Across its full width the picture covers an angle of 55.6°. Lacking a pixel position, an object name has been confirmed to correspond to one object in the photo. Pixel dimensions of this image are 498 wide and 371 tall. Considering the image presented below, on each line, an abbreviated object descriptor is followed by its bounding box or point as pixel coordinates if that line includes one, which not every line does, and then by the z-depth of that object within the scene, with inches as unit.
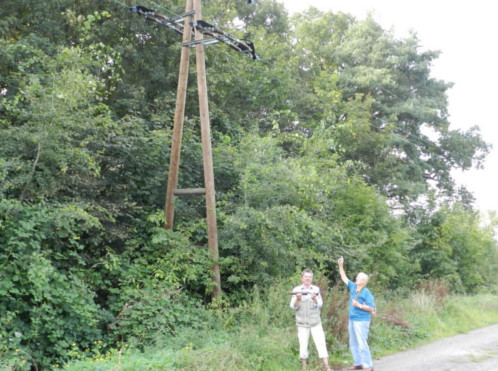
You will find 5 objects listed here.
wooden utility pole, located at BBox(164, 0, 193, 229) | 449.4
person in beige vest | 299.9
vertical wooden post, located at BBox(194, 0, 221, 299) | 436.5
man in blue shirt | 297.1
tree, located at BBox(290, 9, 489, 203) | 992.9
